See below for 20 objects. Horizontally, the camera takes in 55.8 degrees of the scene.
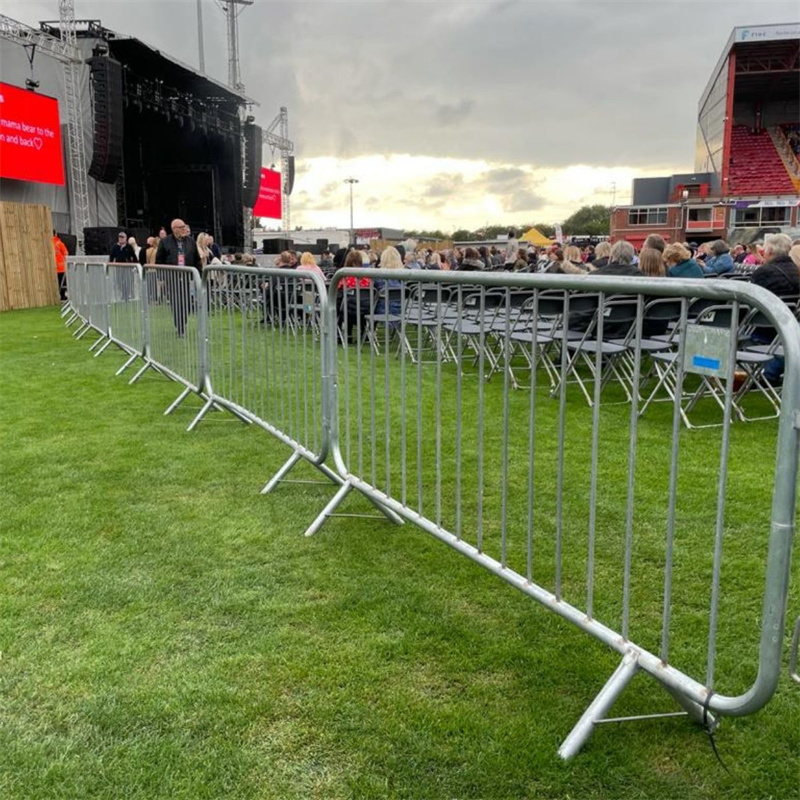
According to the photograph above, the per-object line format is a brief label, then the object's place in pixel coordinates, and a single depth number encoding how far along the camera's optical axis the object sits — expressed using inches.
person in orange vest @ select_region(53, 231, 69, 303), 716.0
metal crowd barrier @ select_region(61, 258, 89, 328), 479.8
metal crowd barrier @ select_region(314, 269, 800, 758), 73.3
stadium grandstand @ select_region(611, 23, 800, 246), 1800.0
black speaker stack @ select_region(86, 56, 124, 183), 813.9
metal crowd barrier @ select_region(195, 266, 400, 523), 172.9
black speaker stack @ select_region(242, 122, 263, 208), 1261.1
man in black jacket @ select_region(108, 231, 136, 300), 663.1
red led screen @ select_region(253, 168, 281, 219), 1565.0
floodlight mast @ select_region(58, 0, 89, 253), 814.5
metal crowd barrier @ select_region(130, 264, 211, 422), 242.2
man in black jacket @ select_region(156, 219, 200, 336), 438.0
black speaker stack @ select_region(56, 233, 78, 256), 854.8
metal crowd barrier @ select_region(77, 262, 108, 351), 397.1
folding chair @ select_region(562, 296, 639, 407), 243.4
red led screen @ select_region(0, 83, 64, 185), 769.6
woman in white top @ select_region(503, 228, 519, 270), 730.9
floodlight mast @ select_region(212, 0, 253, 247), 1233.4
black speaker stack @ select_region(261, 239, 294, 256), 1414.9
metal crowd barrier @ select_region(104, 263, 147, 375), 322.0
